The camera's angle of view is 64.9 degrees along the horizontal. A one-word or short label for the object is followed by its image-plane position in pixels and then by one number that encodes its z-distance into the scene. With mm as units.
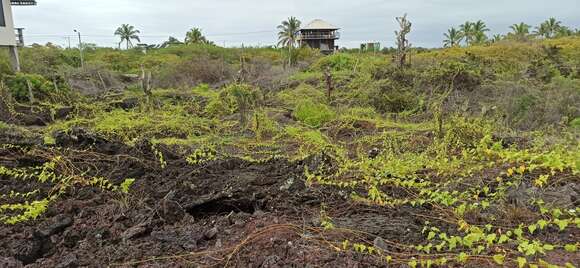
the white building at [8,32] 13148
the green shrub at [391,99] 9109
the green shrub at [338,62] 15734
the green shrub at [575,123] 7176
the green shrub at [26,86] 9935
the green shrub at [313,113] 7899
